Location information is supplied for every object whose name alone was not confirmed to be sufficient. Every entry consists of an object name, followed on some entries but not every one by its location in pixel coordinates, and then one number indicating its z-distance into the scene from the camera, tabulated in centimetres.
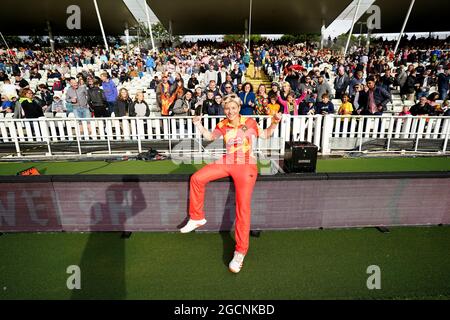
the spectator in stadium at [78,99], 991
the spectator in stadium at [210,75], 1474
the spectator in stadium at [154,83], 1334
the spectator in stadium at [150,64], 1875
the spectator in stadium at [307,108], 949
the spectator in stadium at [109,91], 1036
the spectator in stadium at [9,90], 1254
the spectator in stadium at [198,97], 1007
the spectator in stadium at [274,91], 891
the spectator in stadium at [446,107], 959
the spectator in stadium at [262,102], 897
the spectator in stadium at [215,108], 926
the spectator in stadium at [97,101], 994
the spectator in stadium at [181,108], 941
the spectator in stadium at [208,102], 930
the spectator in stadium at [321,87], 1104
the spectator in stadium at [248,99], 918
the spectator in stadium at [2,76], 1661
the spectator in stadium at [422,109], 956
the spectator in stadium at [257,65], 2027
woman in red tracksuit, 354
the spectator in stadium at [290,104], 891
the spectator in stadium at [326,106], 957
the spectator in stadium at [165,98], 958
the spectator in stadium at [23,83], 1161
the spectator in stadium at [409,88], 1382
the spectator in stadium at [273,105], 881
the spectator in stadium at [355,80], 1120
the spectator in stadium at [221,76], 1486
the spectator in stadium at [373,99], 941
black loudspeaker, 516
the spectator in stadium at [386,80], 1171
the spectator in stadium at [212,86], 953
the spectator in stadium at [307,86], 1116
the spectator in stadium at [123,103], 977
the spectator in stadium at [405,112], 975
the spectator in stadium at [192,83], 1332
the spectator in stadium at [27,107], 954
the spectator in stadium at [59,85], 1544
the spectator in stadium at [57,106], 1221
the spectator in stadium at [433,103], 966
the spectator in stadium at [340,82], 1267
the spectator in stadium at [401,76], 1464
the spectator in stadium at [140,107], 958
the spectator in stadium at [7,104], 1167
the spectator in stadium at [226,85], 1030
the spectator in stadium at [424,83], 1369
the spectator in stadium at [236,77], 1515
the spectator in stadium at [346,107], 931
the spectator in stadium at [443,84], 1395
